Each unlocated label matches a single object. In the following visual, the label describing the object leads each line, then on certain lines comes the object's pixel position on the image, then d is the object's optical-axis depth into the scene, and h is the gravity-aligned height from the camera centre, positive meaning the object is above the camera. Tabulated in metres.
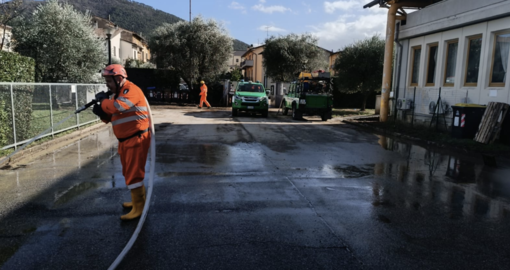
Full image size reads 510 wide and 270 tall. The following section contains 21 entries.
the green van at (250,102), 20.33 -0.49
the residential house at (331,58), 61.60 +6.24
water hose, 3.42 -1.43
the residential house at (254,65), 58.67 +4.61
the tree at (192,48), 28.80 +3.32
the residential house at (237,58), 117.94 +11.16
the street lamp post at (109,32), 18.25 +2.74
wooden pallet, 10.39 -0.58
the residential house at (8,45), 20.37 +2.14
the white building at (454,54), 11.76 +1.70
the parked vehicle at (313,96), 19.39 -0.04
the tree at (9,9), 16.97 +3.44
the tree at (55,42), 19.56 +2.32
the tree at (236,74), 60.74 +3.16
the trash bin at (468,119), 11.07 -0.54
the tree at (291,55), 35.69 +3.74
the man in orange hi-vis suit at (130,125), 4.48 -0.43
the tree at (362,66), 24.56 +2.05
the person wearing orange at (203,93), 25.77 -0.11
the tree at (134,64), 54.03 +3.68
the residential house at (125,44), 58.50 +7.71
